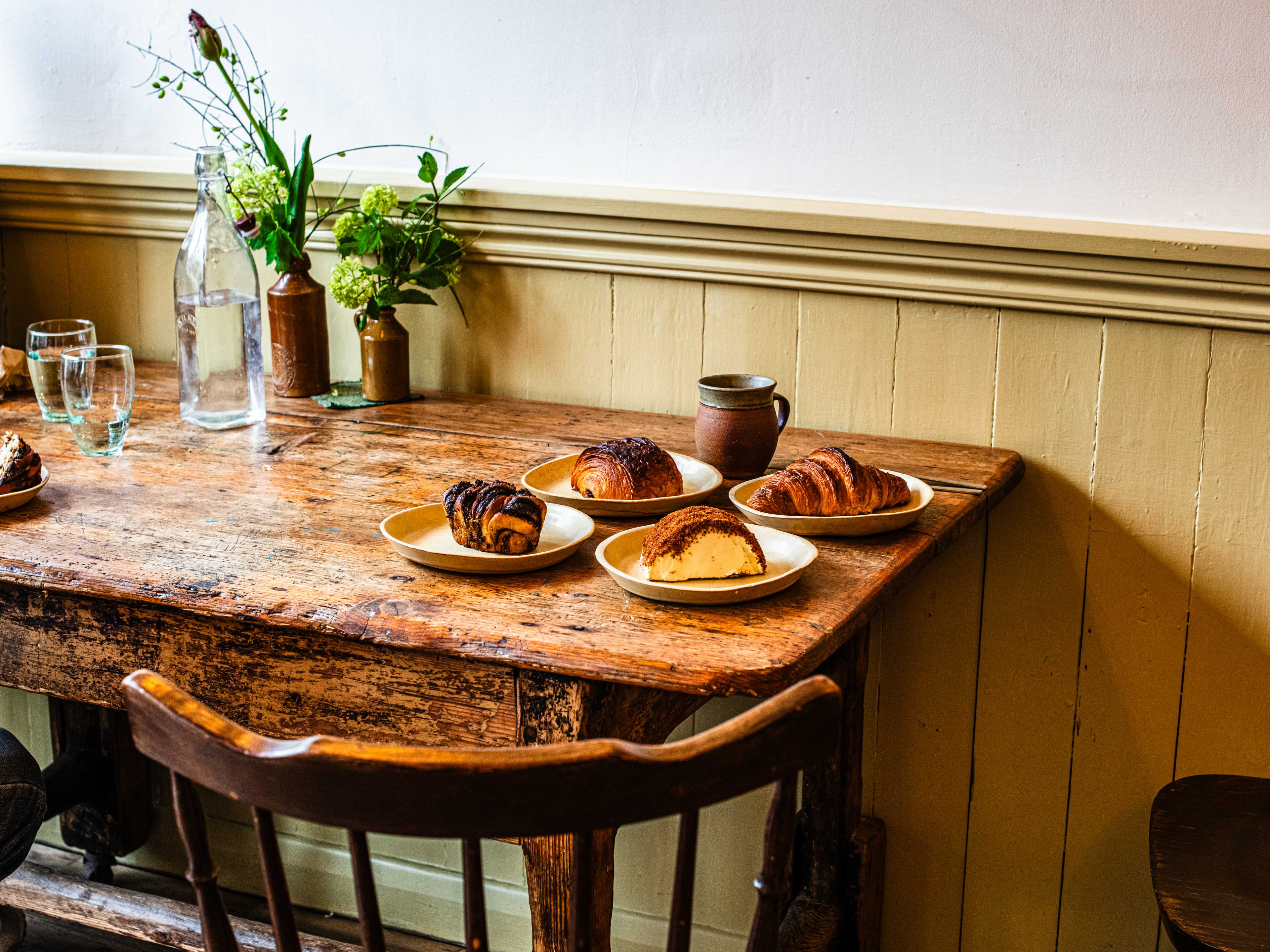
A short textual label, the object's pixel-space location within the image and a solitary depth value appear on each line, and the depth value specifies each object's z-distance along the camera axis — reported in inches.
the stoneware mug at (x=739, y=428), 49.1
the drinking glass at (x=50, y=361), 56.8
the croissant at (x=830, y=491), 44.1
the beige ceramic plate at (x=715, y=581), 37.7
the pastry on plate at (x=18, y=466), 46.3
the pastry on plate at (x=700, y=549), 38.4
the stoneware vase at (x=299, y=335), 63.3
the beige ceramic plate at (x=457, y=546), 40.2
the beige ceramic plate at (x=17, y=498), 45.9
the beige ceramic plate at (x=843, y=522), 43.5
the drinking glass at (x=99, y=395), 53.0
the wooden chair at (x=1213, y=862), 40.0
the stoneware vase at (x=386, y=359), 62.7
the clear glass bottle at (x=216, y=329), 59.7
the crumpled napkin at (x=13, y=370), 66.1
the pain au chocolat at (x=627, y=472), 46.1
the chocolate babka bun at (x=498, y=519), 40.5
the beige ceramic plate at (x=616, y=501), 45.9
